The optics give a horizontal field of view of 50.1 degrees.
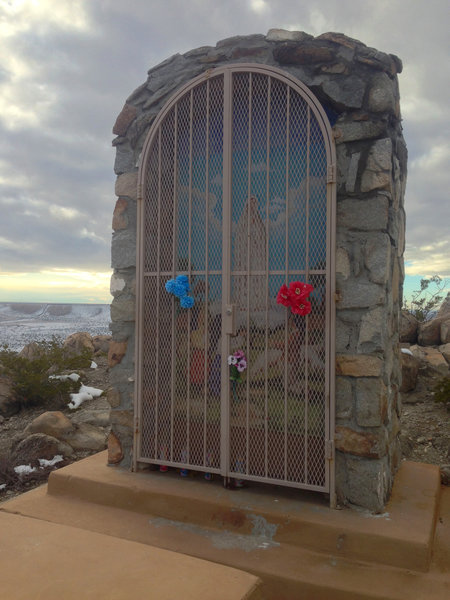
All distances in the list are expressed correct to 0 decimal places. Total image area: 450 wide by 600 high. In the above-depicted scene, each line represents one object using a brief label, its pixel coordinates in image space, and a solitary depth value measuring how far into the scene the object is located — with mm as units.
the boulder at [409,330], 8734
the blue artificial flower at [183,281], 3373
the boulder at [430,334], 8547
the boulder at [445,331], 8367
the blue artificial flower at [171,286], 3379
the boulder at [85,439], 5301
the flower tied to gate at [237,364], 3193
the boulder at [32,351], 8633
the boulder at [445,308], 9652
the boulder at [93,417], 5969
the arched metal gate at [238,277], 3072
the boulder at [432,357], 7180
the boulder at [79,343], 10102
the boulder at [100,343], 10558
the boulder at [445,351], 7455
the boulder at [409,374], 6574
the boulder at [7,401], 6805
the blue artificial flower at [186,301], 3345
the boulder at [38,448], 4840
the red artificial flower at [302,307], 2984
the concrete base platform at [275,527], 2527
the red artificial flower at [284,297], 3025
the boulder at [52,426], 5367
